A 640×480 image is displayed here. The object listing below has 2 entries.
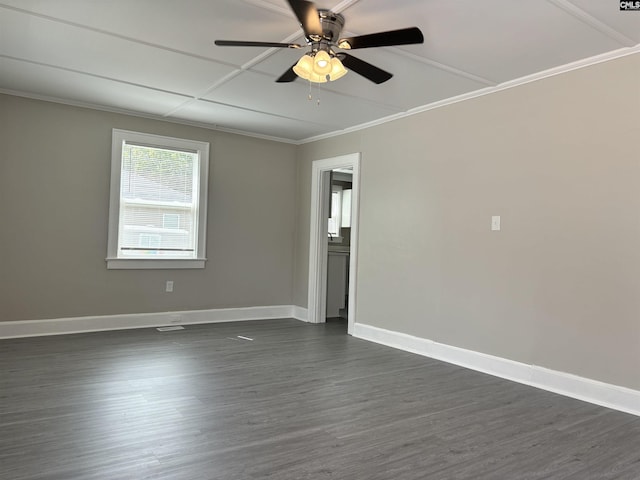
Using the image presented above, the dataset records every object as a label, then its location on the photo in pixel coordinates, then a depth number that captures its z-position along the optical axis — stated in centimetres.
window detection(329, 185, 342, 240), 805
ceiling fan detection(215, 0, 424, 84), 231
